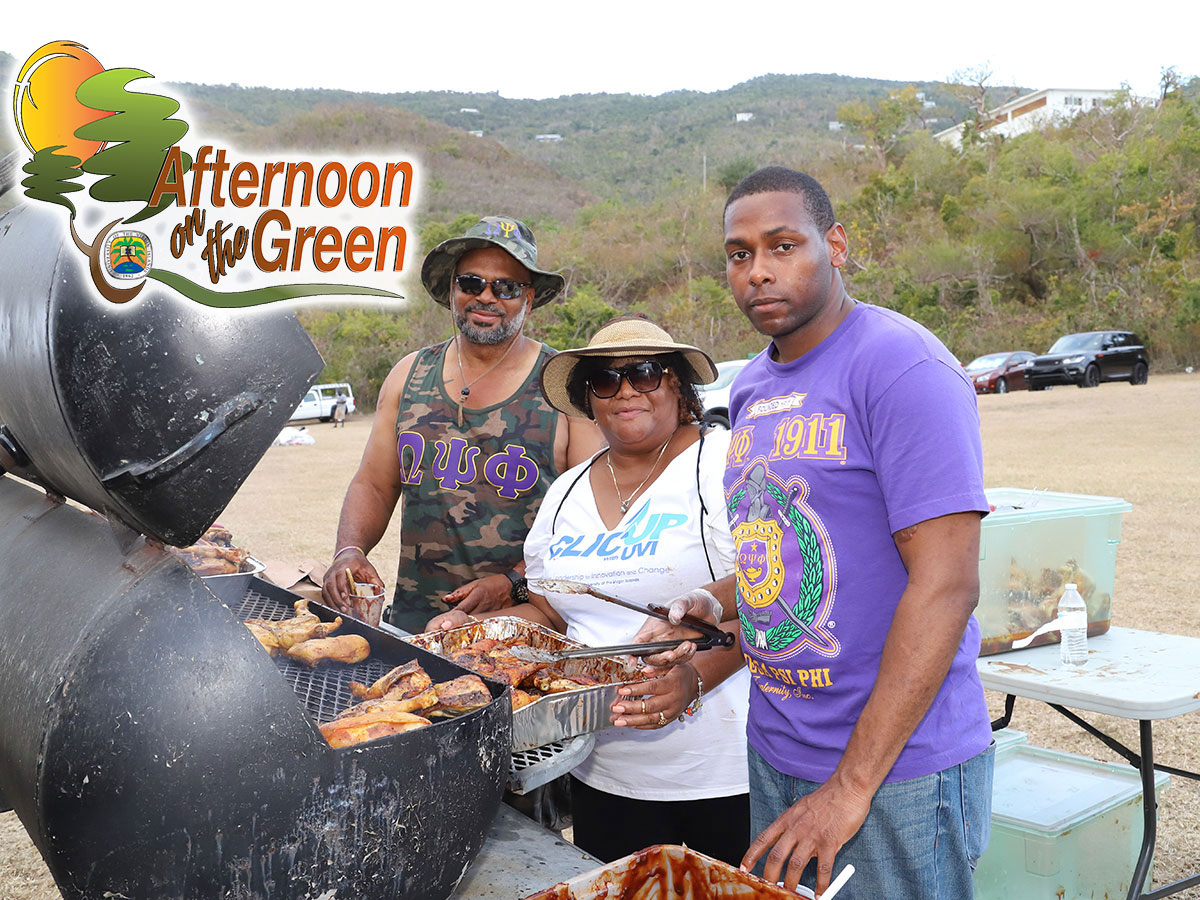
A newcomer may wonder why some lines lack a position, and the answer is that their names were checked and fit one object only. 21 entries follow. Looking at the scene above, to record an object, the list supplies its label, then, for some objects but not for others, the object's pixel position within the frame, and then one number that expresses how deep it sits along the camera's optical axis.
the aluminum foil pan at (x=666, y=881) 1.45
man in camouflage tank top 3.13
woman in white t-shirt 2.41
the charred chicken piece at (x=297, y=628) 2.16
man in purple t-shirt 1.69
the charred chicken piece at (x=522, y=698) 1.87
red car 26.55
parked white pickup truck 29.84
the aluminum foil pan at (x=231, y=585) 2.69
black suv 25.14
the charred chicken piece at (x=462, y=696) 1.63
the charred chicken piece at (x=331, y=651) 2.12
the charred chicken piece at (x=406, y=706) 1.66
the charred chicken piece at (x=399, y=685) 1.80
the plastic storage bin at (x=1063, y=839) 3.25
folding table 2.90
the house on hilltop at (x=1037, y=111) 51.19
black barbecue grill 1.24
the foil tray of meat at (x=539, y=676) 1.84
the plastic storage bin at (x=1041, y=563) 3.49
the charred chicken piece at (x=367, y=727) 1.48
